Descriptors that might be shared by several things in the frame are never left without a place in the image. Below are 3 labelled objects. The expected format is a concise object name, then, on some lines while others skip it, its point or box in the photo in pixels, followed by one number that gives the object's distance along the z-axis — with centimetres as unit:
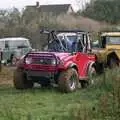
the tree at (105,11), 6116
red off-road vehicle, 1561
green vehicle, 3145
